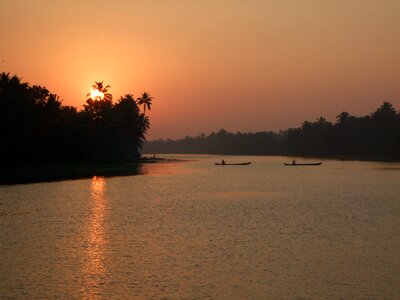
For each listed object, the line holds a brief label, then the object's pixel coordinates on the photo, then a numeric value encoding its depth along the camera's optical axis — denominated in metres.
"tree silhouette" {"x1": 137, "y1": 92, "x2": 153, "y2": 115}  167.62
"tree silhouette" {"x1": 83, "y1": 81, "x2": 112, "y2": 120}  122.94
